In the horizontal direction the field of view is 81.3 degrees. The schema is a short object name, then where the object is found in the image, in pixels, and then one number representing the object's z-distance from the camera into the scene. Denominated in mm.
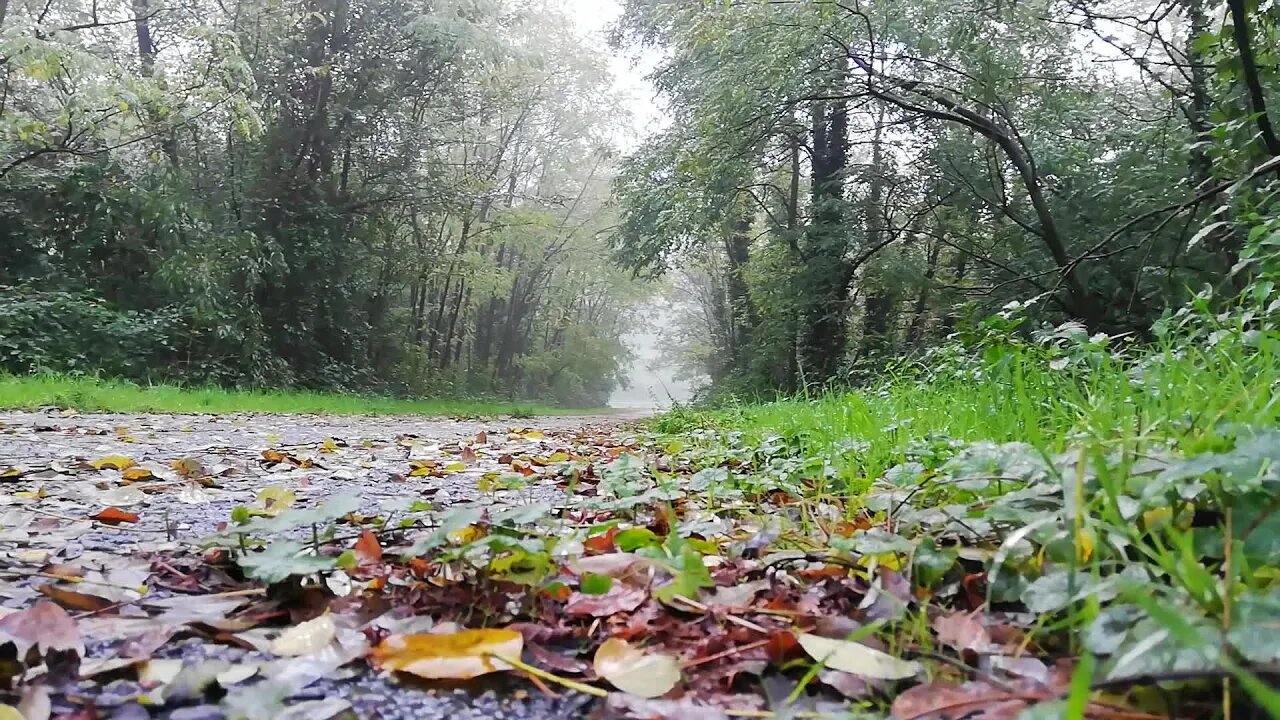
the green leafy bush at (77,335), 8570
